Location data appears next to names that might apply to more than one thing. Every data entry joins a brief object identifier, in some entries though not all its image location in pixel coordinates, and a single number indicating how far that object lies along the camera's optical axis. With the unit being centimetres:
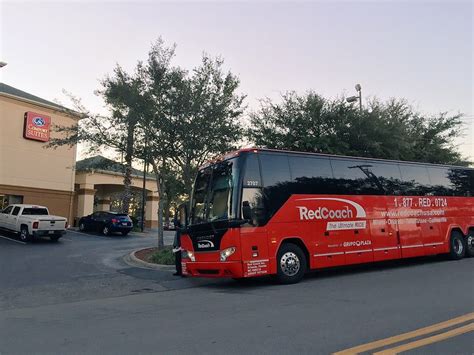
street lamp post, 1930
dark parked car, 2736
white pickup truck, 2175
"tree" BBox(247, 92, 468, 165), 1920
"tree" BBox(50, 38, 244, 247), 1594
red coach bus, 1053
